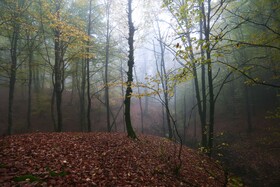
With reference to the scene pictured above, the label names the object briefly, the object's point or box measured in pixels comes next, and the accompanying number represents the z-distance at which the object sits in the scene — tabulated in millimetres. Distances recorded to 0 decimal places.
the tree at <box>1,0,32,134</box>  11472
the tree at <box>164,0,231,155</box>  4198
